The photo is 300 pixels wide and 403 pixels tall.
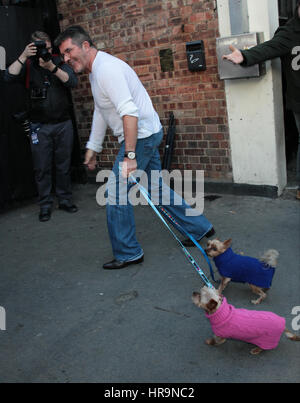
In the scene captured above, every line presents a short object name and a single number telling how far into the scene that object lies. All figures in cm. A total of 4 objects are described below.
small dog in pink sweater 266
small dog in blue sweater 320
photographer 522
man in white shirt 360
